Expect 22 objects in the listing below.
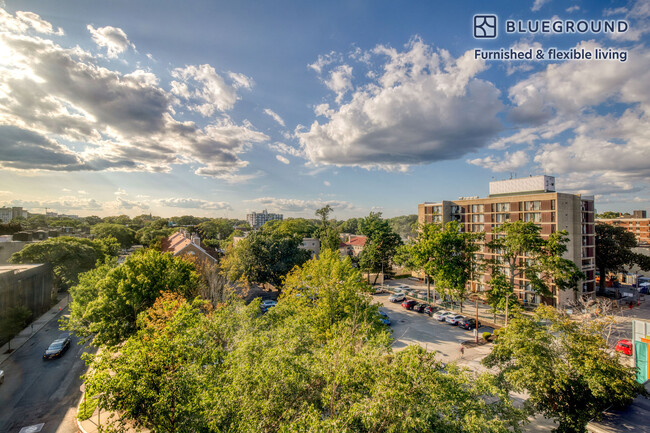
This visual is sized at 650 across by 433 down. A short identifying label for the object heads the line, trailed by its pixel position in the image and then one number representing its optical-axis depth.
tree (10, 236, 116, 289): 38.61
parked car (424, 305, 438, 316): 33.78
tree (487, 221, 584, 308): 27.14
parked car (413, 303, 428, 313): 34.81
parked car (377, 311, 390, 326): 30.11
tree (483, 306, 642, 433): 11.80
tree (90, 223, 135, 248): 78.75
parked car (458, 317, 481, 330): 29.62
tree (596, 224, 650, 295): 40.62
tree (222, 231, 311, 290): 37.59
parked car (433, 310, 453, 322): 31.76
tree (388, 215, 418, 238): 152.18
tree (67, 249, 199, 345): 19.52
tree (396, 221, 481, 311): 31.20
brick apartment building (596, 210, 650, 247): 75.06
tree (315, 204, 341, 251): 49.78
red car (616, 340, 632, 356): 23.16
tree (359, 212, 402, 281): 46.28
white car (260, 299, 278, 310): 35.25
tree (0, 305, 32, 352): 26.61
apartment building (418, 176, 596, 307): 34.81
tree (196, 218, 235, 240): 104.94
